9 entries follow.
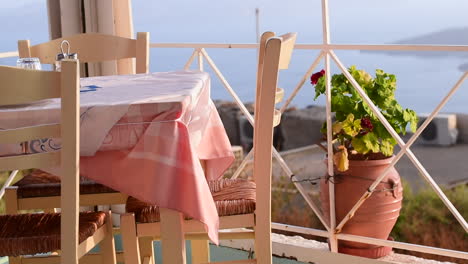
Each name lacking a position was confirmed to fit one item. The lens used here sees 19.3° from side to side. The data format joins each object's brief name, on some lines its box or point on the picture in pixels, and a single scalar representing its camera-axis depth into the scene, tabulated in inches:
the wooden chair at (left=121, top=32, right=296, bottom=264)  150.1
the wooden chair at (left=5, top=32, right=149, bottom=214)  183.2
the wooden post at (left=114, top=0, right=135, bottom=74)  262.1
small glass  174.9
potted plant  230.6
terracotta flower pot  231.2
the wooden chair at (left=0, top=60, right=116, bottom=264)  122.3
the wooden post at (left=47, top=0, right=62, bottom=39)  269.6
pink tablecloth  135.5
